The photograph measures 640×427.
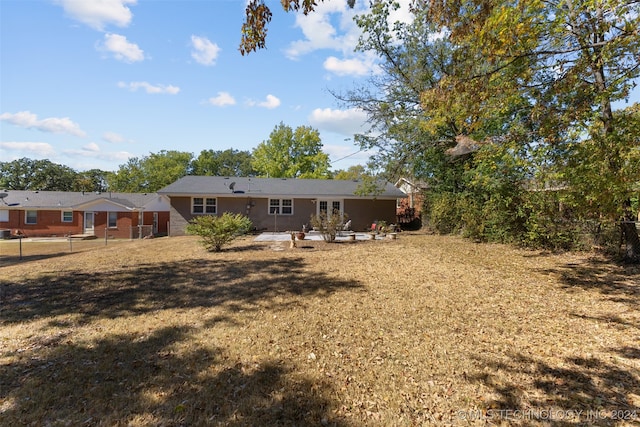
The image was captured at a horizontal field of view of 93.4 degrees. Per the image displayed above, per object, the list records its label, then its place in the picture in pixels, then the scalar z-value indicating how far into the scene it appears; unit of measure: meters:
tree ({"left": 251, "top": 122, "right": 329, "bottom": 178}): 39.12
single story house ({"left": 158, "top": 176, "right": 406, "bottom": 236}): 19.50
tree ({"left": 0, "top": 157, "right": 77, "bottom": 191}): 49.97
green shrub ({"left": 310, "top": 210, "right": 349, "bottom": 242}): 13.42
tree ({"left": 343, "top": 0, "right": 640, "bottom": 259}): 5.56
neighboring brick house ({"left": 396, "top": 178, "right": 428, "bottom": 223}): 20.81
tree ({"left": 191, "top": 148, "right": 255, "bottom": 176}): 54.66
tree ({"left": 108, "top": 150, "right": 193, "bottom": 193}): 45.97
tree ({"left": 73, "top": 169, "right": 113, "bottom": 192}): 53.03
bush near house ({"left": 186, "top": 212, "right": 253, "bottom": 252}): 11.40
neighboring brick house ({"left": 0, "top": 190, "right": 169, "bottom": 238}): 26.12
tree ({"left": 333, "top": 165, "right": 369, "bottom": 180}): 55.38
